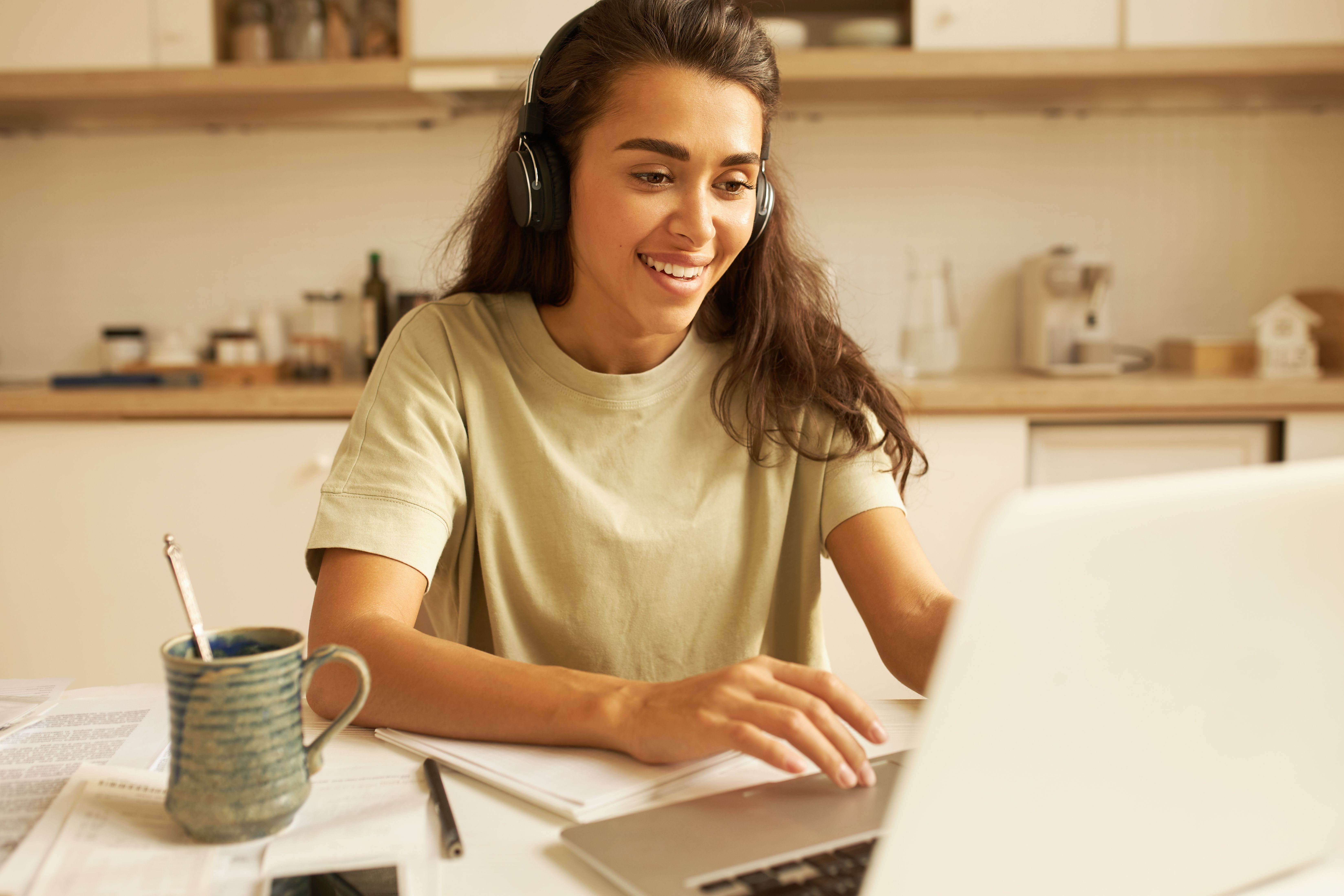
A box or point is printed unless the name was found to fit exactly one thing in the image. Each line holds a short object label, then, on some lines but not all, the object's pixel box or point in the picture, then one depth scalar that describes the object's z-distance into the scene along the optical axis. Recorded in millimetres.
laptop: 411
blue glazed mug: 599
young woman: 1104
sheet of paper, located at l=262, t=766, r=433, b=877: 606
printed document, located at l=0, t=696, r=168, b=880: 692
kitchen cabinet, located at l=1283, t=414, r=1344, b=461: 2242
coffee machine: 2498
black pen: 627
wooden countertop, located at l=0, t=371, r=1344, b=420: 2229
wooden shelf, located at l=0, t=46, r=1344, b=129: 2365
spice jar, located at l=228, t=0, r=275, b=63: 2467
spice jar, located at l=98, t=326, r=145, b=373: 2699
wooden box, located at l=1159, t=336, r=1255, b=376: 2551
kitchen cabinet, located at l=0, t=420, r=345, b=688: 2277
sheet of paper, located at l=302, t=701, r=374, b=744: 829
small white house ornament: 2467
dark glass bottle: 2666
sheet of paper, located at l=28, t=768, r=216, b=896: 580
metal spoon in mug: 649
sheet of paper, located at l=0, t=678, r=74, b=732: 850
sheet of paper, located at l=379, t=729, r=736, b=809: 708
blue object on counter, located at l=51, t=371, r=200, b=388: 2451
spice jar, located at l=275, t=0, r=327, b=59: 2510
